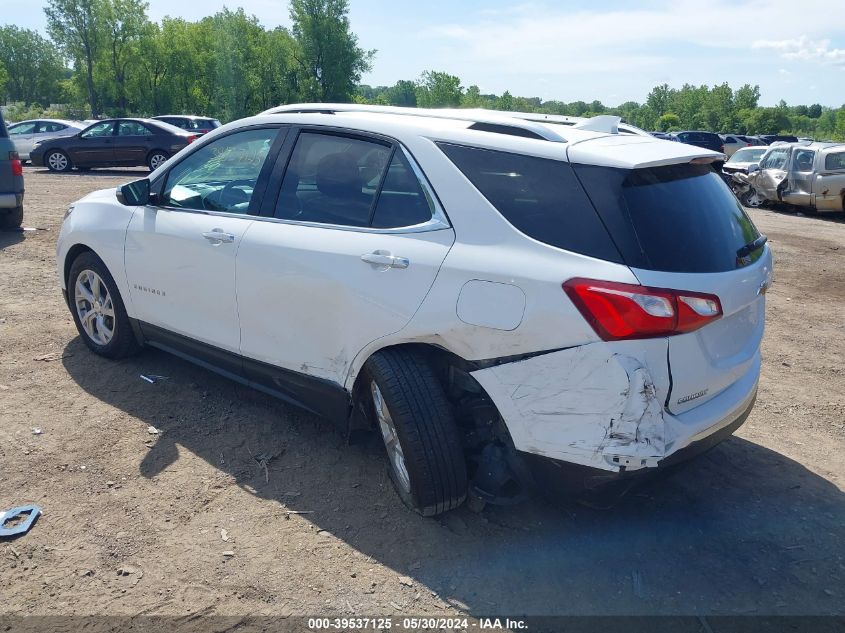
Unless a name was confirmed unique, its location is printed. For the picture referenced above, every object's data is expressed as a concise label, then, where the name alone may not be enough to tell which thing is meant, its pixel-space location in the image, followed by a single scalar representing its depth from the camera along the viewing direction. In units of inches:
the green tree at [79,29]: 2201.0
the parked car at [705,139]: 1297.2
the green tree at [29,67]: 3659.0
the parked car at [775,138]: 1634.4
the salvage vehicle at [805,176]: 610.5
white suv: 107.9
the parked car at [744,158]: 726.5
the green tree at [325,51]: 2253.9
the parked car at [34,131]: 863.7
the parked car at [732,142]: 1512.1
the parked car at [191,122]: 897.5
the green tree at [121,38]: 2253.9
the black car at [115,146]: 755.4
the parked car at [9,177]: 372.5
